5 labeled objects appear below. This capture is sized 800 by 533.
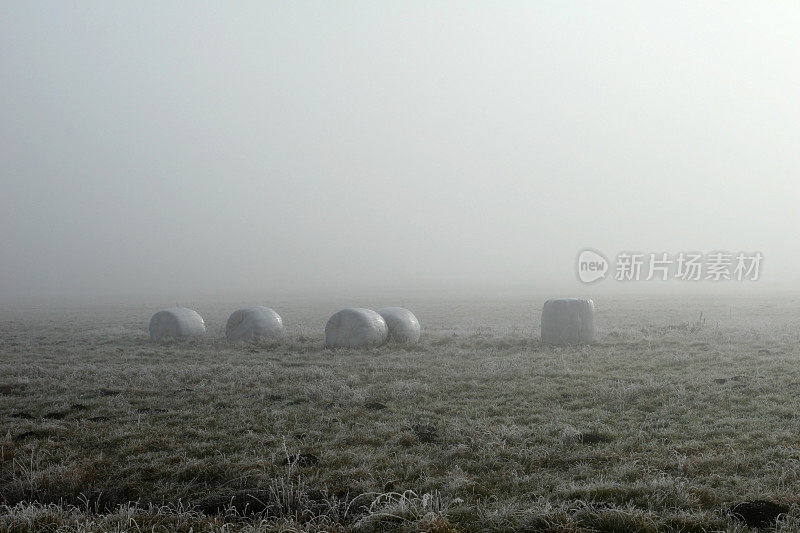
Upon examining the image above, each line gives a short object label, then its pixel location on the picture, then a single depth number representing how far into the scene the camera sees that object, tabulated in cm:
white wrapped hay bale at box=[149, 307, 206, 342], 2064
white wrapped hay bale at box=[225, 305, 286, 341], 2006
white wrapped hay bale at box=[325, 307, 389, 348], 1783
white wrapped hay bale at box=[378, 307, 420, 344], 1878
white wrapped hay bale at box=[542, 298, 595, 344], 1819
